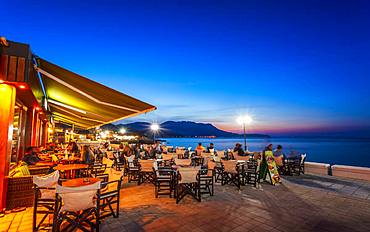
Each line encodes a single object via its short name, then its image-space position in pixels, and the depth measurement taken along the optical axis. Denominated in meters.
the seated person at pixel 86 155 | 6.74
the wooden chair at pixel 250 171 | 6.35
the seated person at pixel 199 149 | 10.80
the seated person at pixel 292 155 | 8.61
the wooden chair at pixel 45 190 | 3.04
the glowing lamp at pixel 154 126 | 14.49
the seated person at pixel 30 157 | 5.18
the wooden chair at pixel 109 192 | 3.32
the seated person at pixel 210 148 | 10.85
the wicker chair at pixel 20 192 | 3.93
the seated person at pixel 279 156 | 7.56
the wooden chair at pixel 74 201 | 2.54
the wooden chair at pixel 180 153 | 9.85
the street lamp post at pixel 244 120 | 10.89
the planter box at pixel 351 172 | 7.02
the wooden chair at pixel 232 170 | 5.89
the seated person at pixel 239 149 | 7.97
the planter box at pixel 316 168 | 8.12
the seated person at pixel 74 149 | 10.40
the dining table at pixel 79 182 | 3.22
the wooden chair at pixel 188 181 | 4.45
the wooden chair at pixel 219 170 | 6.61
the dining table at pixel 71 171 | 4.74
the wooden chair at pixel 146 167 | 6.04
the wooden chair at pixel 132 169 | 6.63
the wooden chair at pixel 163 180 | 5.11
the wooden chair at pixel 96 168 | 5.81
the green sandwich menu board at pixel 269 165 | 6.41
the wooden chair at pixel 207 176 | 5.13
